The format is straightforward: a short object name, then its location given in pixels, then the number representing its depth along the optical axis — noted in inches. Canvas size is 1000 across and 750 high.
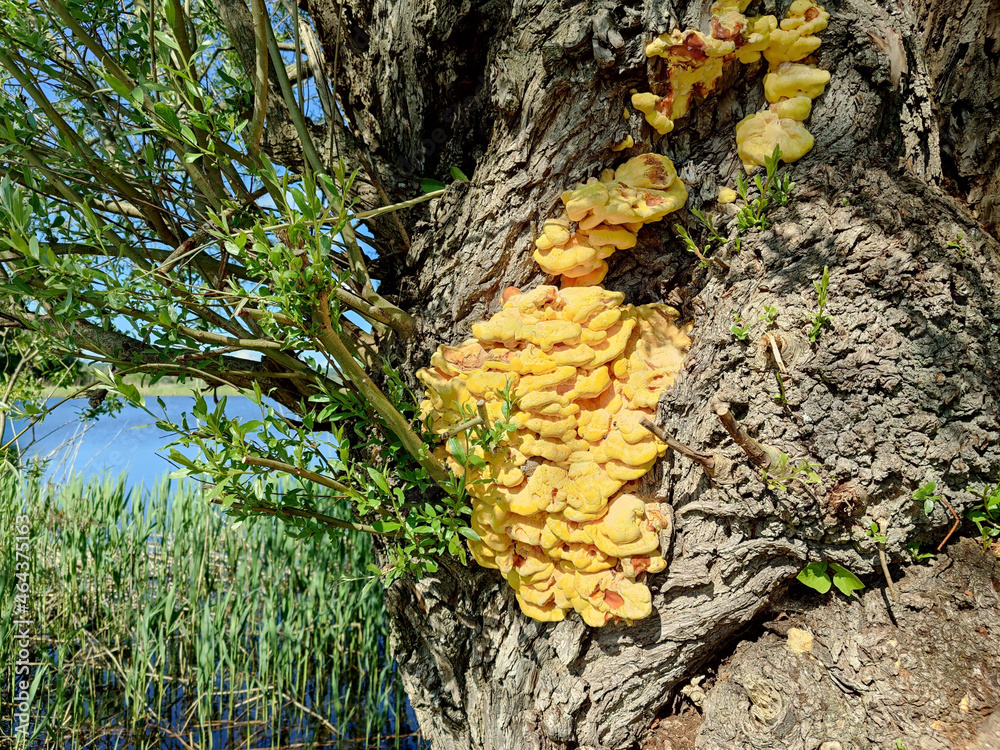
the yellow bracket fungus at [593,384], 51.0
